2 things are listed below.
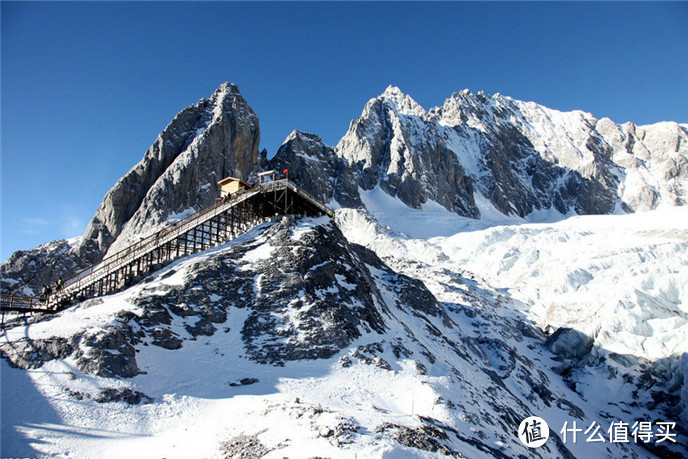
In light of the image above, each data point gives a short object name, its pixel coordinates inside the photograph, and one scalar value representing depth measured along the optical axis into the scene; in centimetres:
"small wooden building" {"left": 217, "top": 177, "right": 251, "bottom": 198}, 4979
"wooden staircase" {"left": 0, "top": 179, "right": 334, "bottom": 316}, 3444
